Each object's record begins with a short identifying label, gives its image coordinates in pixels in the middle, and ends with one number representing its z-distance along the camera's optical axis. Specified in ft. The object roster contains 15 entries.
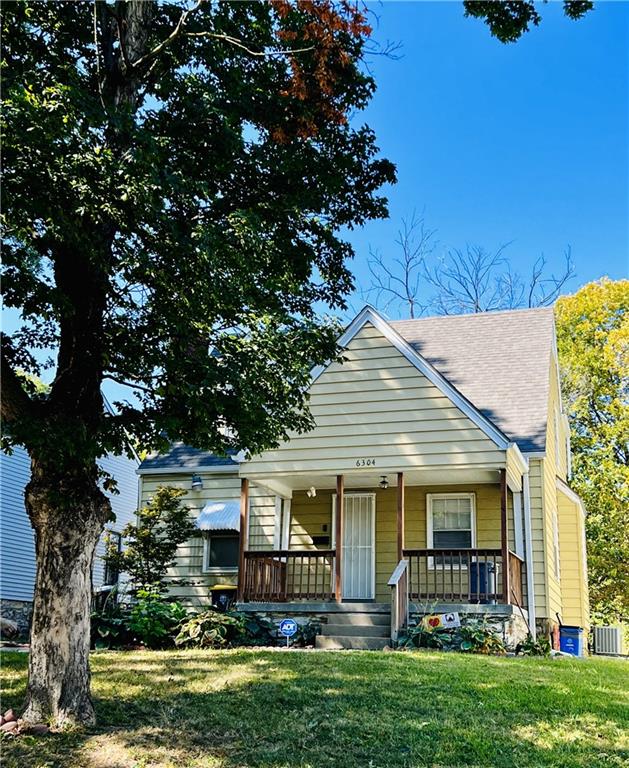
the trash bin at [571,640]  49.21
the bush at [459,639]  38.78
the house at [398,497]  42.93
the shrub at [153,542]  49.78
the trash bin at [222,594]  49.37
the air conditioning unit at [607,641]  71.31
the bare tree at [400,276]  96.89
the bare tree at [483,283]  99.25
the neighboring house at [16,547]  74.79
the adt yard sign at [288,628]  39.70
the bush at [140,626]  38.45
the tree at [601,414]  83.92
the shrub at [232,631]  38.63
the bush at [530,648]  41.24
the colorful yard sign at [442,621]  40.19
